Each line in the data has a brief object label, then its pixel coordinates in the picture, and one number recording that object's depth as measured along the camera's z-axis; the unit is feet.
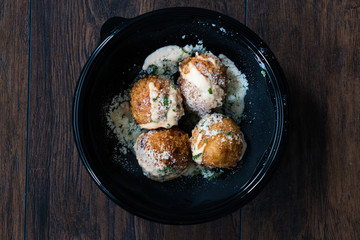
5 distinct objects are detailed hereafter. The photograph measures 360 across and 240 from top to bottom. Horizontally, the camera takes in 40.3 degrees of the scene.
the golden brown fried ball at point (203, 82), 1.37
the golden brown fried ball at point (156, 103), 1.36
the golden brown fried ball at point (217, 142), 1.35
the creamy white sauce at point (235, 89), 1.46
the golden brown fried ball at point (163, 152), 1.36
